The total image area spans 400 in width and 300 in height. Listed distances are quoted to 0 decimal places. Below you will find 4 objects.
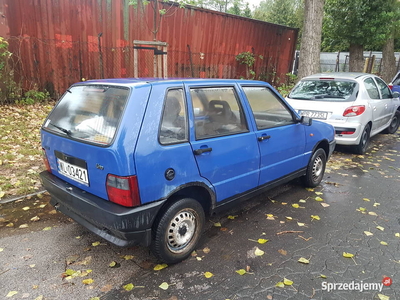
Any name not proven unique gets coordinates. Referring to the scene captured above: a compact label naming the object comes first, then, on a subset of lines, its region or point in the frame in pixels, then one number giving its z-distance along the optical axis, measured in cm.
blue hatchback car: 232
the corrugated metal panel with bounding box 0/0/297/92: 789
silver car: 579
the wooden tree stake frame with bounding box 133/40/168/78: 988
